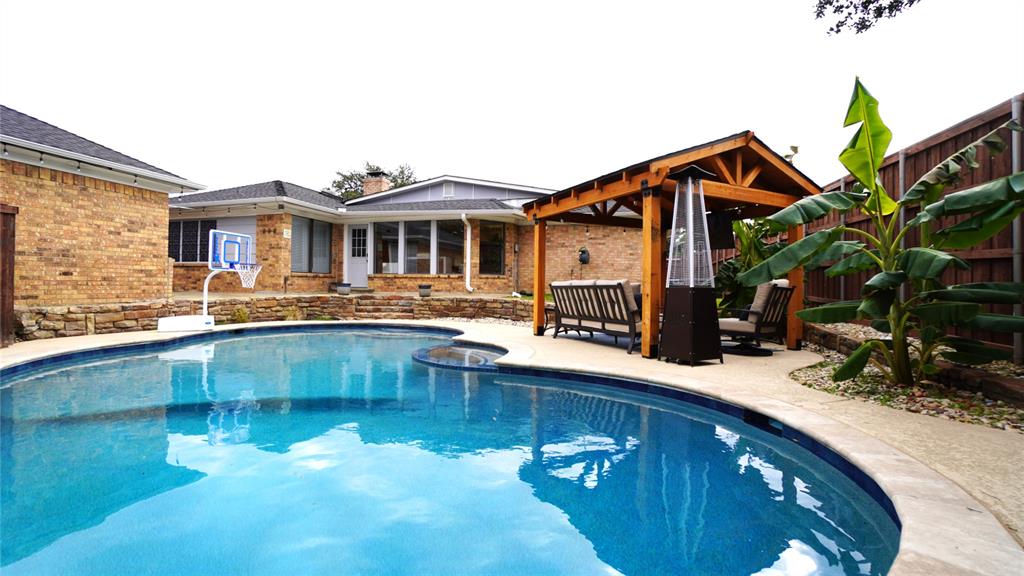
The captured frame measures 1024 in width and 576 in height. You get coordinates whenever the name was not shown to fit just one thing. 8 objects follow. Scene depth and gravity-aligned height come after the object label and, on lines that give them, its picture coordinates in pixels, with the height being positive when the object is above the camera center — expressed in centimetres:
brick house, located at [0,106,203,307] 870 +123
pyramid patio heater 613 +7
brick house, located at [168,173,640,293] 1509 +130
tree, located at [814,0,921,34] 484 +286
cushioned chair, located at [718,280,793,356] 691 -49
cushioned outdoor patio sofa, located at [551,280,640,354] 719 -37
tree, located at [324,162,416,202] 3845 +813
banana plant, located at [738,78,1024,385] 382 +31
